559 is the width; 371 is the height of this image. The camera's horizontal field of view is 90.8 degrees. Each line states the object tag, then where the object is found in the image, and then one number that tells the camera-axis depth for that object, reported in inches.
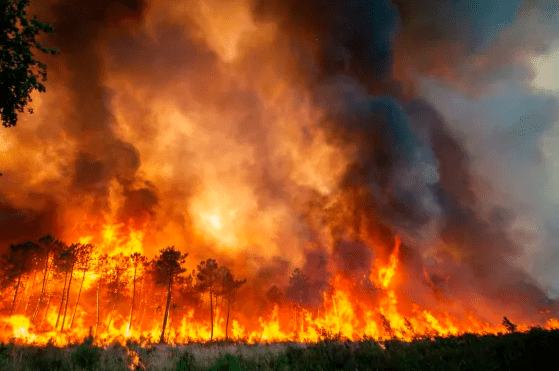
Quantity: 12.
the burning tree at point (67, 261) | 1646.2
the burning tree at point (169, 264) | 1587.1
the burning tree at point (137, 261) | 1891.0
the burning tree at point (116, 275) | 1920.5
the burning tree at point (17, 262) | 1753.2
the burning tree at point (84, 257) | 1742.2
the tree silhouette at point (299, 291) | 2719.7
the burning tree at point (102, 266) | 1903.3
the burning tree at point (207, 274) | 1894.4
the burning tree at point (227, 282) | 2009.4
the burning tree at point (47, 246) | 1806.1
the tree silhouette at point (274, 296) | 2684.5
